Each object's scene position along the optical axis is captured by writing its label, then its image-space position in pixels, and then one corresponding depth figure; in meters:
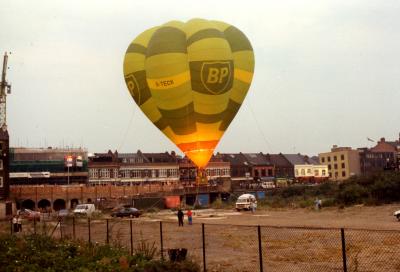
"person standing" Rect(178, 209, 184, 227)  36.05
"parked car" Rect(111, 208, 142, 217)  53.50
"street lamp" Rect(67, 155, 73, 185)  104.47
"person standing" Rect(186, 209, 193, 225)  37.16
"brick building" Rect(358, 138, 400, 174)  136.50
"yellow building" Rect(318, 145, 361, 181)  134.62
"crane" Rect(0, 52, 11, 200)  79.88
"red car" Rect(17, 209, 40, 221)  51.21
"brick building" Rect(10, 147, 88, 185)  111.56
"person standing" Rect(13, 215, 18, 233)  33.81
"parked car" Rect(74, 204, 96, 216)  53.32
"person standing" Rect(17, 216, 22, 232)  34.12
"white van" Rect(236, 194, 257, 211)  58.94
